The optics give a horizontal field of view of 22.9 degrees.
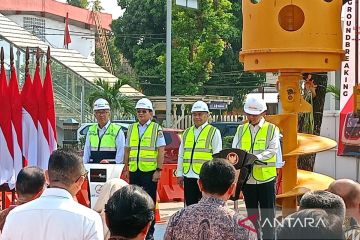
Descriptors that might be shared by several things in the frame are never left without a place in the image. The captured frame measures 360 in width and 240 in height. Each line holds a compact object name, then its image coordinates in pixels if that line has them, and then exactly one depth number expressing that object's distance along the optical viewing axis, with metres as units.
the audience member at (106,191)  5.76
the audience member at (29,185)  5.78
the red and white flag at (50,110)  11.76
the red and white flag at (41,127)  11.69
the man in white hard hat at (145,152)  11.01
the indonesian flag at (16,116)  11.64
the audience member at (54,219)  4.57
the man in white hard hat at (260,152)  9.43
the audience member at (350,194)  4.92
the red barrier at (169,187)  17.30
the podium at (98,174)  10.78
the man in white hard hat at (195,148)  10.71
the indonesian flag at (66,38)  46.37
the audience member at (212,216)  4.62
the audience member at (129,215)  3.92
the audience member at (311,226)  3.04
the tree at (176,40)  40.69
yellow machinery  7.67
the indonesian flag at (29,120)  11.69
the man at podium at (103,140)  11.21
